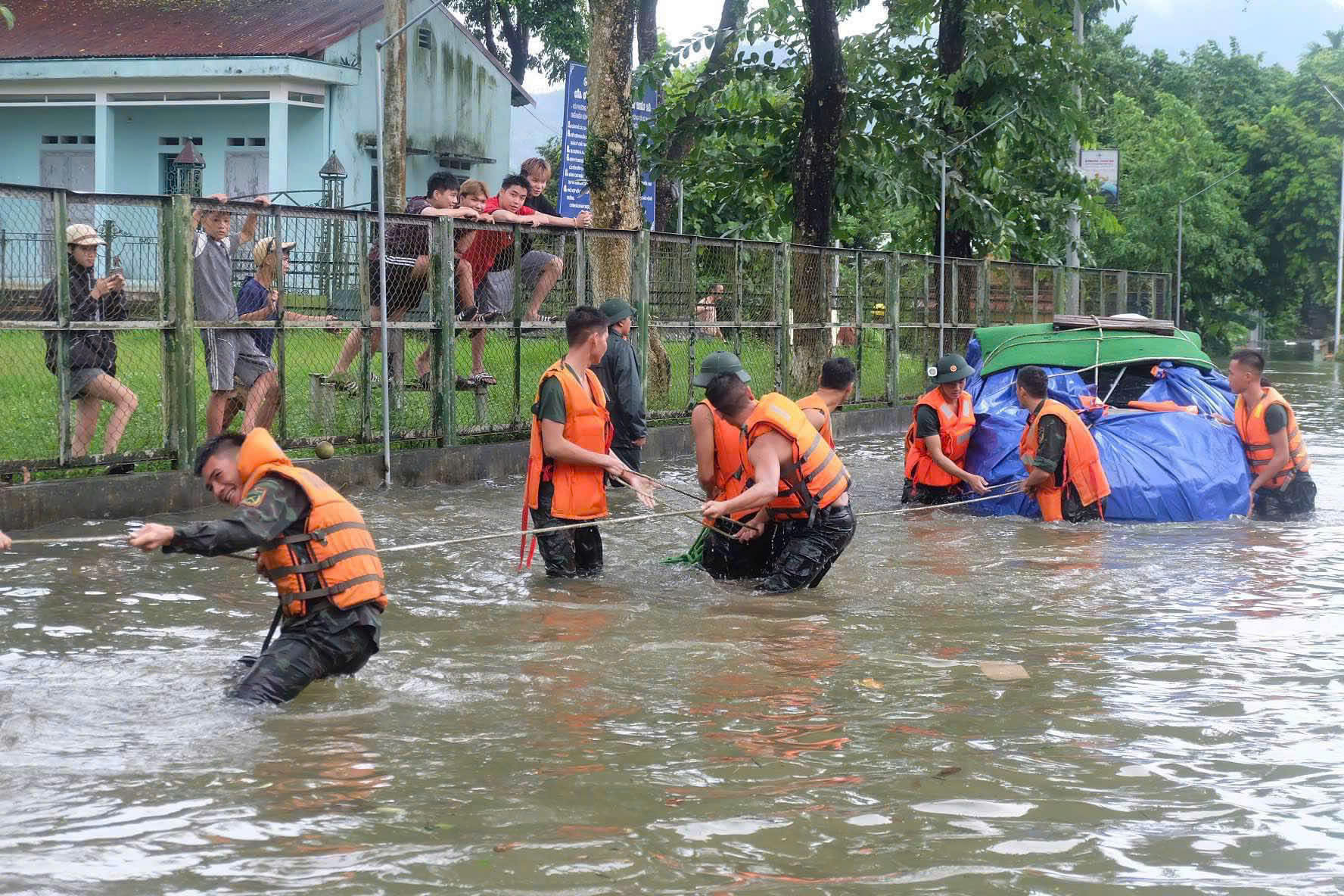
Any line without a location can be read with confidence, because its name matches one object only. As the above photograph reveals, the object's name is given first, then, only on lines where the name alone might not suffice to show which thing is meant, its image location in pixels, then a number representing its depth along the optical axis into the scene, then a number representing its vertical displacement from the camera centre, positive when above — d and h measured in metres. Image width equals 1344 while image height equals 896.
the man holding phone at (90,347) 11.10 -0.03
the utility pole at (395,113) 19.92 +2.93
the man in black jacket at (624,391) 11.03 -0.33
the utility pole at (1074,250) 28.42 +1.74
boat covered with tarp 12.92 -0.57
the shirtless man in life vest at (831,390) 10.29 -0.29
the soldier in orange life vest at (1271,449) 12.91 -0.85
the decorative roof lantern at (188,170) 28.62 +3.35
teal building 31.88 +5.03
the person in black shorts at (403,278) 13.75 +0.57
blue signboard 21.67 +2.77
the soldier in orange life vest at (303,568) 6.59 -0.92
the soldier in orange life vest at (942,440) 13.02 -0.79
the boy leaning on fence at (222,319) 12.15 +0.18
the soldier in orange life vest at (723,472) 9.59 -0.77
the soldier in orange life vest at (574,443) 9.32 -0.58
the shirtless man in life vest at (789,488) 8.97 -0.82
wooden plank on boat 14.96 +0.18
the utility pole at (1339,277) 56.88 +2.36
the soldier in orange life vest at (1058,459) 12.19 -0.88
